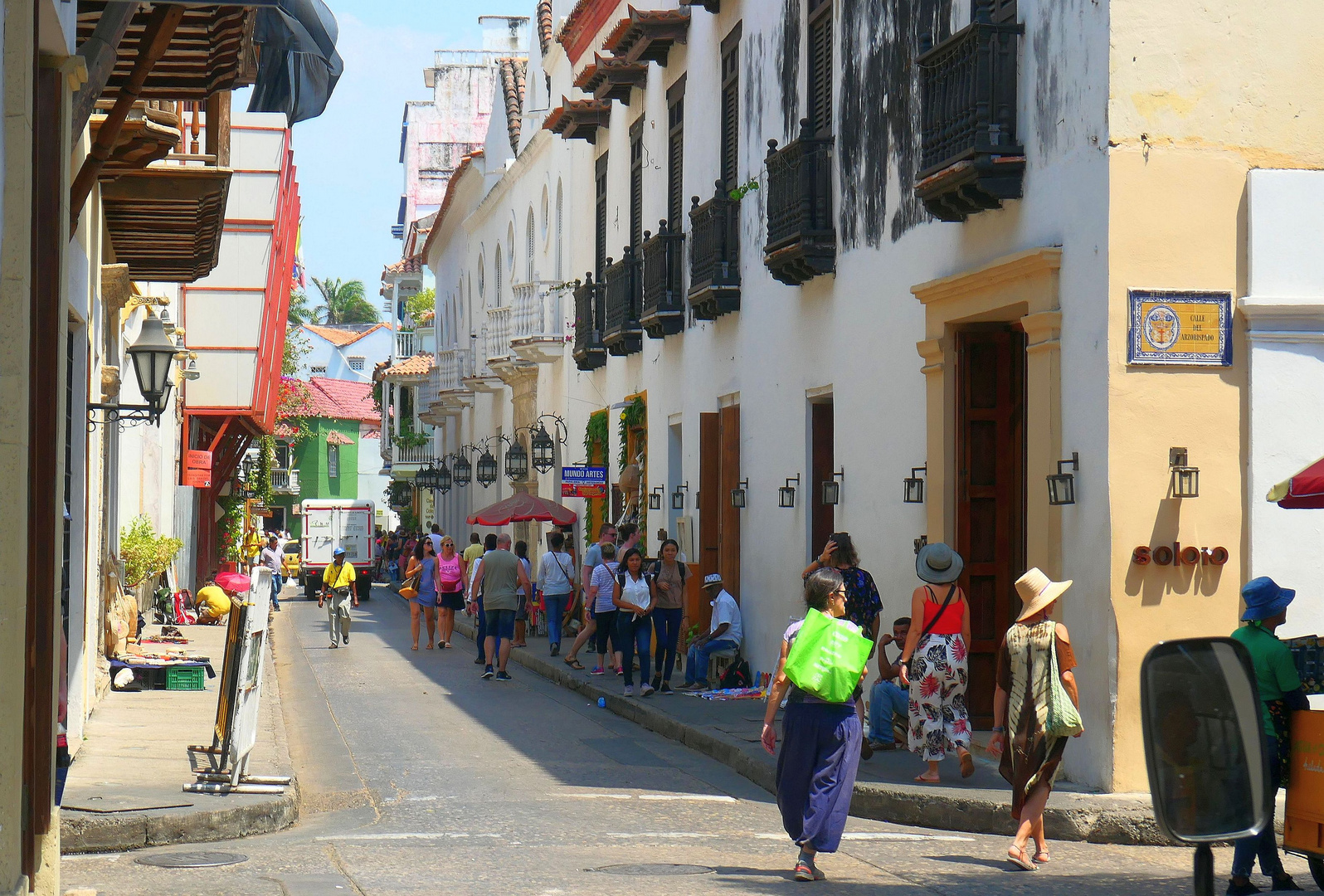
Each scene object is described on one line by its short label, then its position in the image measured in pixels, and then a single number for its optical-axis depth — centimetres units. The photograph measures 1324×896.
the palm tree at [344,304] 10288
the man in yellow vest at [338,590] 2583
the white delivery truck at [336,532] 4909
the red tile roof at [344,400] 7744
